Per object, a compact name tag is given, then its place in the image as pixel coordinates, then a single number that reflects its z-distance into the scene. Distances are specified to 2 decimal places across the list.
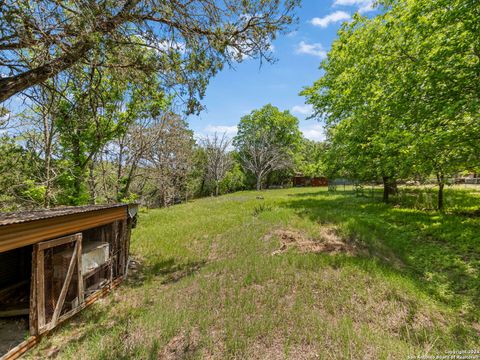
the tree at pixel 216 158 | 32.25
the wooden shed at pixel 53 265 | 3.87
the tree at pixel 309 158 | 16.70
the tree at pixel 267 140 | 35.34
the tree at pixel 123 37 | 3.52
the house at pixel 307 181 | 44.94
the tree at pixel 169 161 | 18.42
